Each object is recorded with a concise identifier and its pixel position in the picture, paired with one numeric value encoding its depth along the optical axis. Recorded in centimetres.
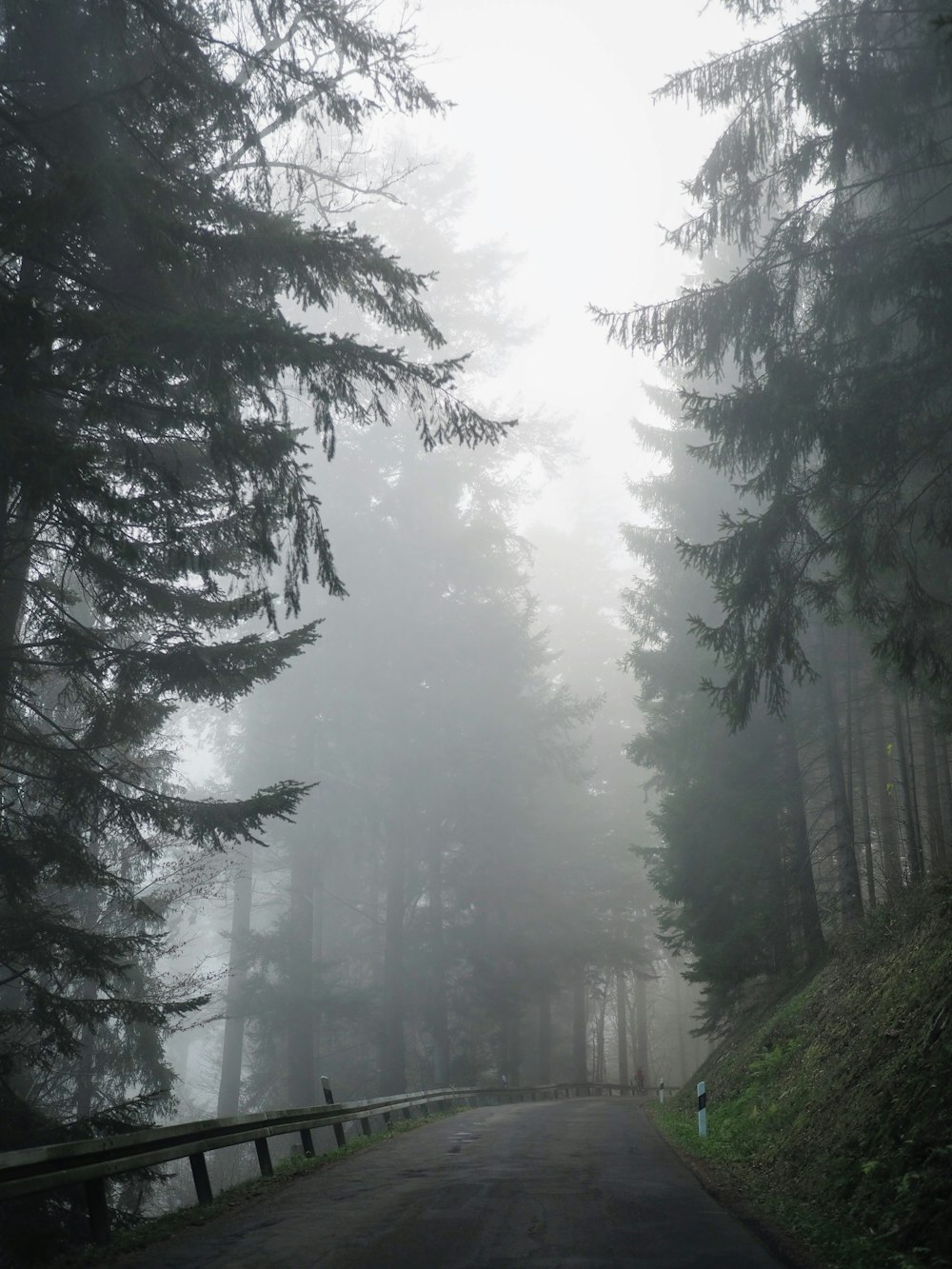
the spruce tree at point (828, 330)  1170
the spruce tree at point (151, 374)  855
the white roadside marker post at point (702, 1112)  1355
